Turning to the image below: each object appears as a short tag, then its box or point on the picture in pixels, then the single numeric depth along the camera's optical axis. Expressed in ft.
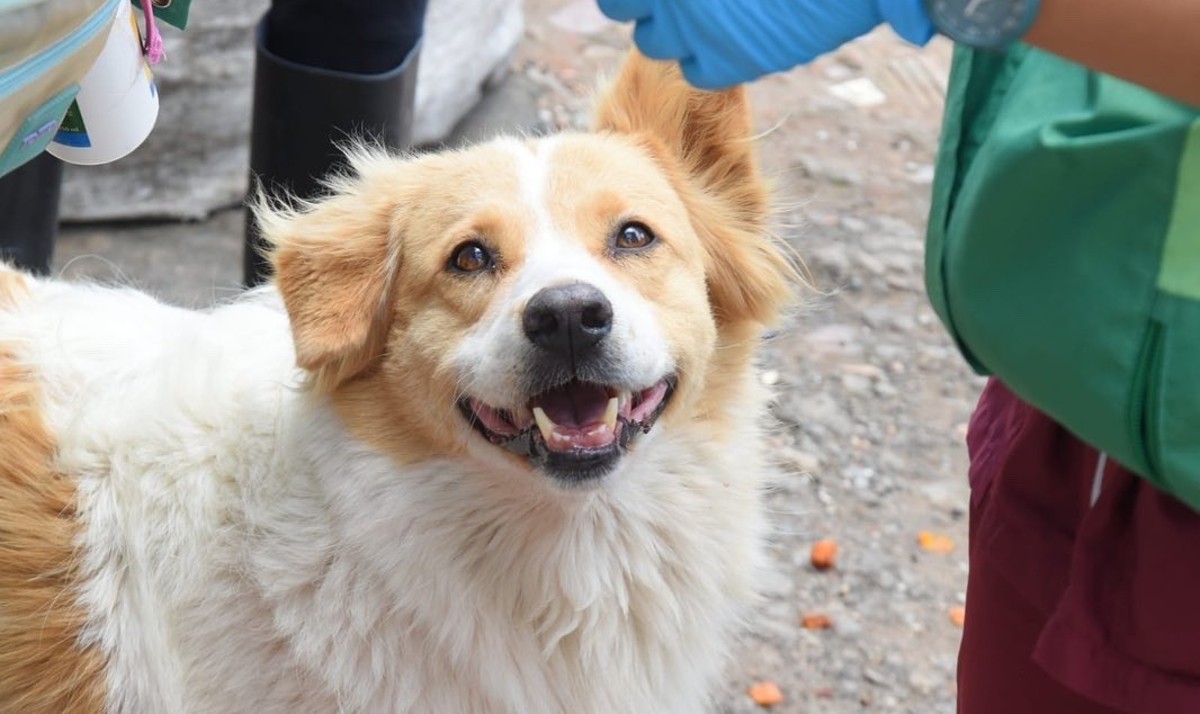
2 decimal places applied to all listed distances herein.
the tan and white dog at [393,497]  4.21
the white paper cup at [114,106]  4.08
